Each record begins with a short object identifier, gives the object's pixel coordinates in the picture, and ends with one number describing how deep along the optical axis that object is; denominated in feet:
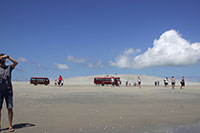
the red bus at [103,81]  183.52
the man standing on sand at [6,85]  18.59
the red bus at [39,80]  175.01
